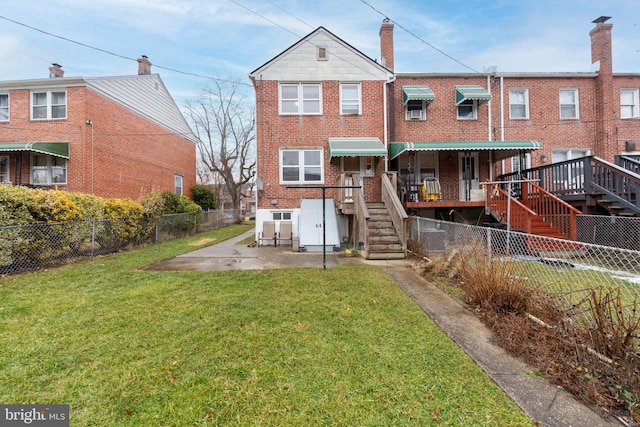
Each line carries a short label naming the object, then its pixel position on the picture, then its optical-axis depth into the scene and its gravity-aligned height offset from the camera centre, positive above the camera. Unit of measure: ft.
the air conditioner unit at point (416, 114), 43.60 +16.20
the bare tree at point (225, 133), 99.66 +32.40
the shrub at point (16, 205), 22.45 +1.54
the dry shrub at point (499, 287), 13.55 -3.60
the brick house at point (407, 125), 38.83 +14.14
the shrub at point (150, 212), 39.88 +1.35
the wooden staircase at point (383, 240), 28.35 -2.27
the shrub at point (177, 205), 54.05 +3.39
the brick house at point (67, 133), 47.57 +15.71
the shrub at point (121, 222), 33.27 -0.03
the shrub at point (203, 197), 81.05 +6.91
